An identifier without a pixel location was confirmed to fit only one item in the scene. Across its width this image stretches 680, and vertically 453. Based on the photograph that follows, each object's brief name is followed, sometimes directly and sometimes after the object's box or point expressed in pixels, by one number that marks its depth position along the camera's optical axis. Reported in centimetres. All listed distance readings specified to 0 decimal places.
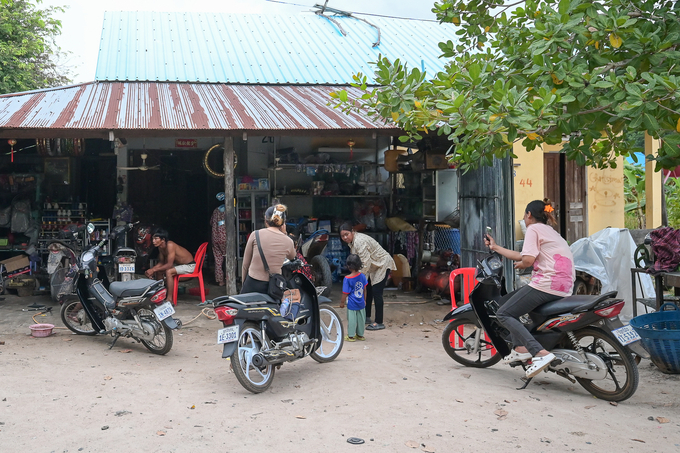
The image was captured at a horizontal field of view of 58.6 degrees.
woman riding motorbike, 484
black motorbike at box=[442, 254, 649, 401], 452
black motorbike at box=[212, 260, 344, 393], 482
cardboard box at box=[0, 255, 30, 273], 961
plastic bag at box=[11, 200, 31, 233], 1061
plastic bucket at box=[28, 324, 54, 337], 701
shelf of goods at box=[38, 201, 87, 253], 1056
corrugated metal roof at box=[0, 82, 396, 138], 801
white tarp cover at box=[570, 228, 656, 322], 832
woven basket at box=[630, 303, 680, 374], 530
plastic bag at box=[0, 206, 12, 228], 1059
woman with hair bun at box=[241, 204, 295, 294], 555
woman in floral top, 729
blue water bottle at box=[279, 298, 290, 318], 534
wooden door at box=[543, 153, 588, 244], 1184
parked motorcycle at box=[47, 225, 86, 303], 881
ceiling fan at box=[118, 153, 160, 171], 1097
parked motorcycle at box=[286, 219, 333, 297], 984
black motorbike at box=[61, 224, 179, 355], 624
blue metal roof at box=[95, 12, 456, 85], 1125
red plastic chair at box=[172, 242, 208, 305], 895
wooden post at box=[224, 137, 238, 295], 879
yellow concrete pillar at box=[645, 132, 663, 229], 1080
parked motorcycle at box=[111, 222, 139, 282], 810
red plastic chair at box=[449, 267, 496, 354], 579
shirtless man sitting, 880
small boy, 679
